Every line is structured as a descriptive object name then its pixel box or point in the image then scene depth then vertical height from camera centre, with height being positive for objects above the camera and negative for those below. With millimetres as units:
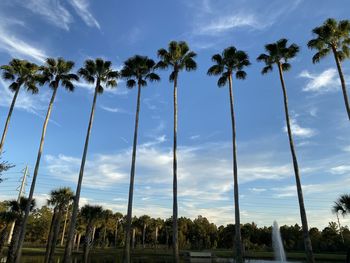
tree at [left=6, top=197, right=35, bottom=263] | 34500 +5179
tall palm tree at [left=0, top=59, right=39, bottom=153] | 38781 +21319
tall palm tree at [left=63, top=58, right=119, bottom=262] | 38712 +21665
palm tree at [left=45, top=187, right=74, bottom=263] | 40875 +8457
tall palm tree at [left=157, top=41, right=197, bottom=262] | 35844 +21537
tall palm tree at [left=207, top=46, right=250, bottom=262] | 35031 +20686
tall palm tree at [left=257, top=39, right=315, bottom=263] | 30669 +20201
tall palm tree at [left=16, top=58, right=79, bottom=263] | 39719 +21727
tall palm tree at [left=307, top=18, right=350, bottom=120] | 30547 +20433
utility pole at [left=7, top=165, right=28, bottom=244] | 70212 +17994
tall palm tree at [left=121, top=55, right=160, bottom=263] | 38000 +21374
